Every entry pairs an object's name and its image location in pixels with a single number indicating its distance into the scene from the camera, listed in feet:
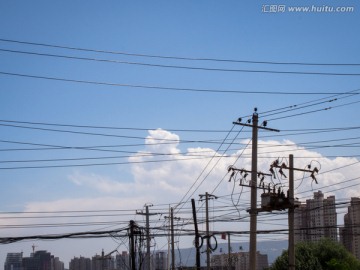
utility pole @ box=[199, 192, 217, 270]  132.57
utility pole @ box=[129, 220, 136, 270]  112.27
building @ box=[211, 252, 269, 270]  503.24
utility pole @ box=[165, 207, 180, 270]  166.32
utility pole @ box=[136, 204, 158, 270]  190.39
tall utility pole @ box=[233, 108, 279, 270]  88.48
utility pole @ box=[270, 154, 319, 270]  87.10
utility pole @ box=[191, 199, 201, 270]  119.02
